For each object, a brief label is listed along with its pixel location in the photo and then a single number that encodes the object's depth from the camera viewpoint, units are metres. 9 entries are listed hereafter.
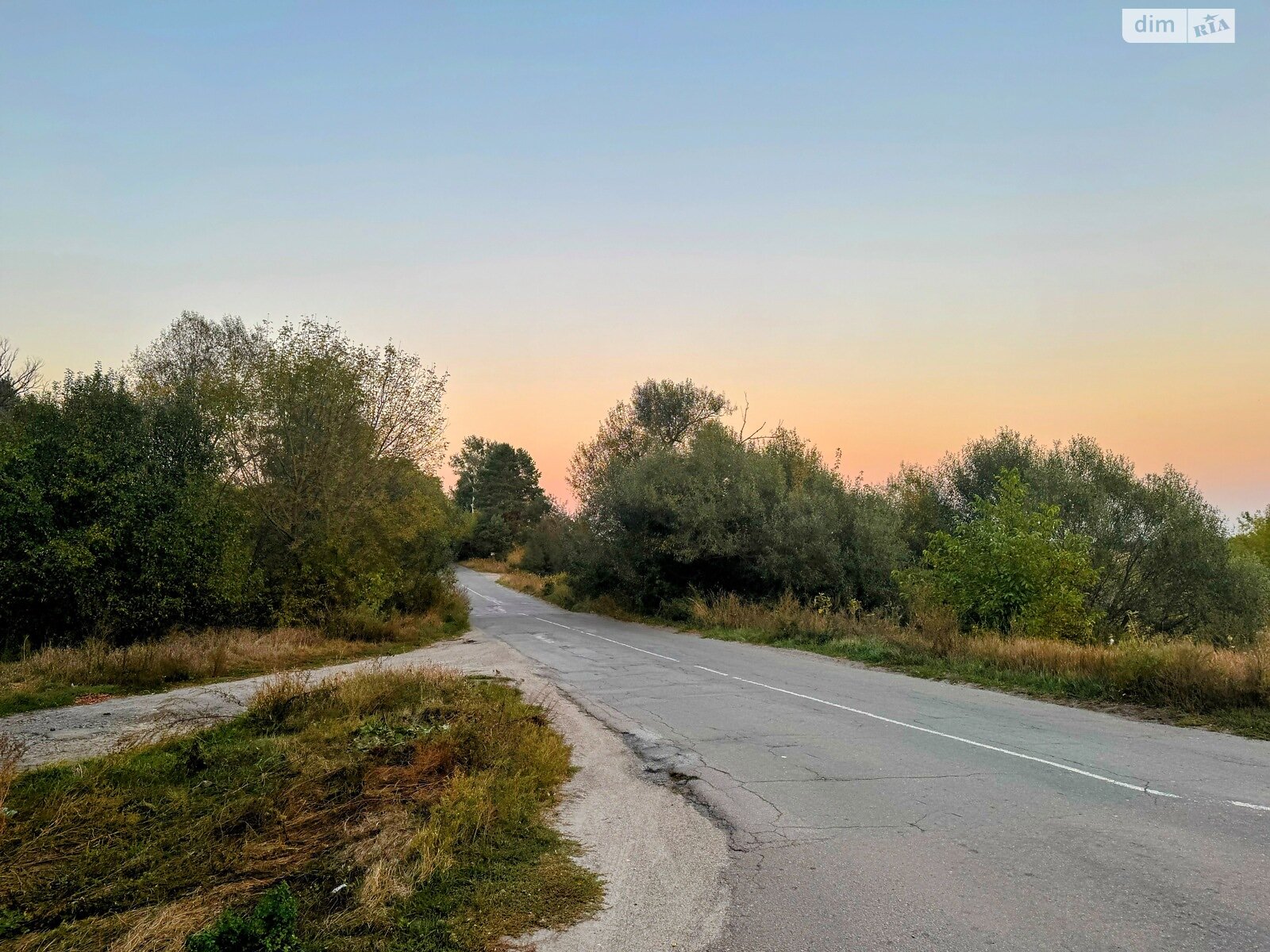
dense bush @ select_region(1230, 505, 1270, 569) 49.25
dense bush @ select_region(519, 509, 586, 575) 42.84
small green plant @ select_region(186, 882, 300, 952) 3.83
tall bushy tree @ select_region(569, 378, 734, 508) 55.00
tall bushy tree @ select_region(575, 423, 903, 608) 29.31
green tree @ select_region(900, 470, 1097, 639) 19.11
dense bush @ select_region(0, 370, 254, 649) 17.08
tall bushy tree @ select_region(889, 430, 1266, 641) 28.66
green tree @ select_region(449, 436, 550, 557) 92.31
